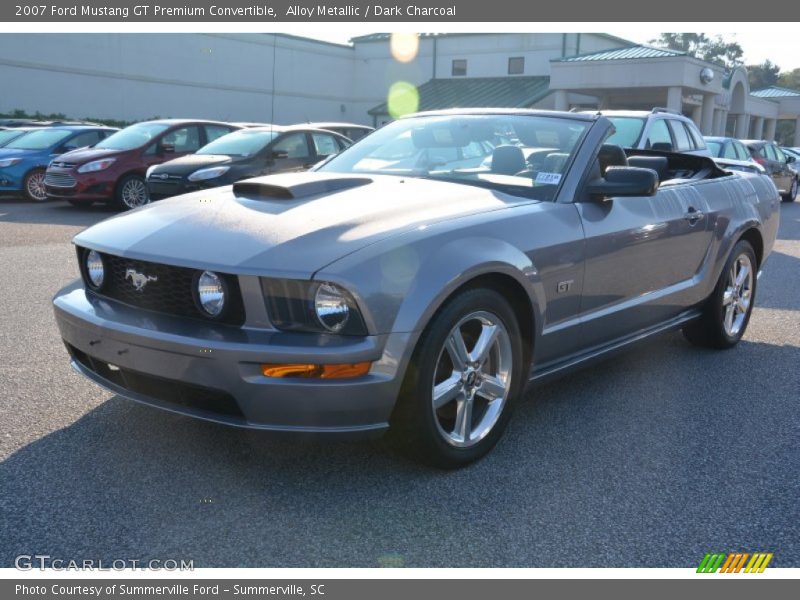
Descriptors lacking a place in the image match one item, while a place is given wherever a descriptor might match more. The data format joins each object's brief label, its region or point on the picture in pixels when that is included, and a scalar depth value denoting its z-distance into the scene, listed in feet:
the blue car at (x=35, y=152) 45.44
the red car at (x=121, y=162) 41.27
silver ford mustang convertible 9.12
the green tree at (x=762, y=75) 328.80
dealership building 99.76
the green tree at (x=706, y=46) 301.22
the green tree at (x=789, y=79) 331.16
